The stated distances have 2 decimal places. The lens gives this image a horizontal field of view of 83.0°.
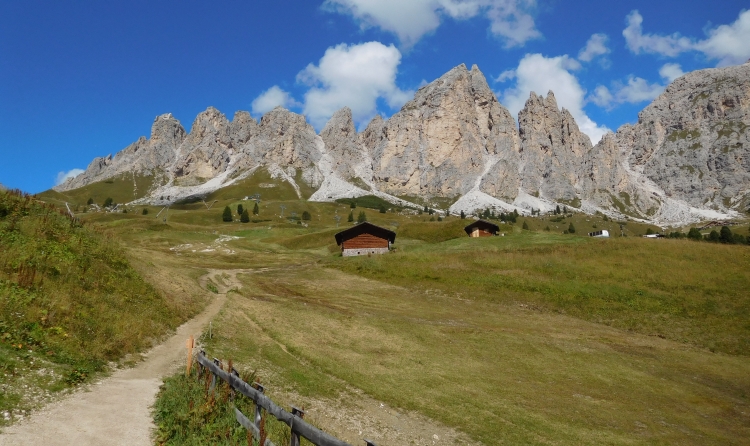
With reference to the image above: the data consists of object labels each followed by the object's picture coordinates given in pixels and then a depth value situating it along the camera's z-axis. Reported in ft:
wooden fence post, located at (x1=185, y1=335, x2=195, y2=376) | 48.88
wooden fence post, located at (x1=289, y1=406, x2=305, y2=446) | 29.25
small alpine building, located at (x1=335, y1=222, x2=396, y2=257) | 278.67
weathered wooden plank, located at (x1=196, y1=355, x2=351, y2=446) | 25.67
